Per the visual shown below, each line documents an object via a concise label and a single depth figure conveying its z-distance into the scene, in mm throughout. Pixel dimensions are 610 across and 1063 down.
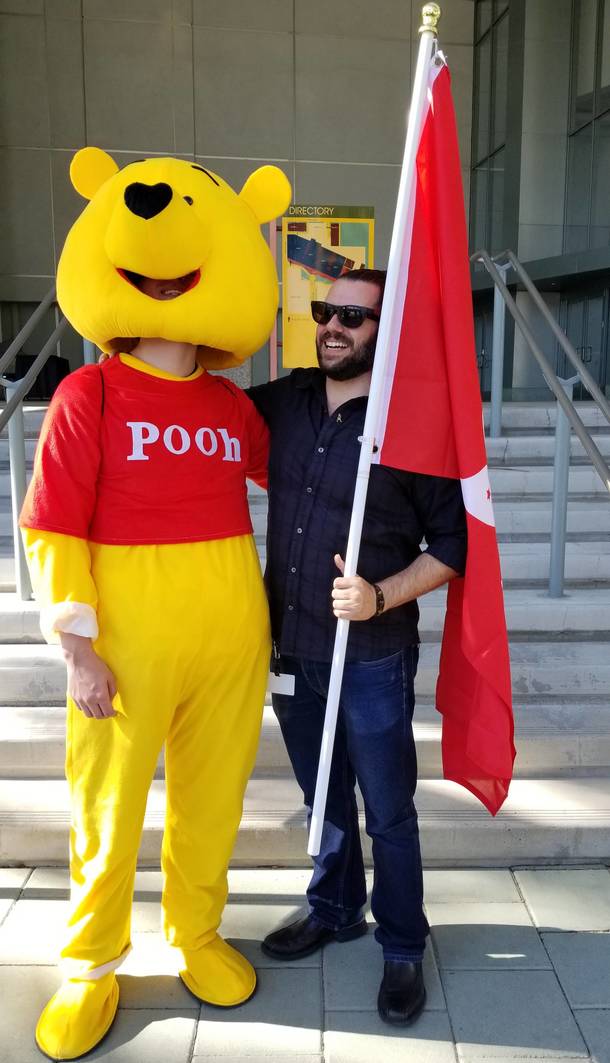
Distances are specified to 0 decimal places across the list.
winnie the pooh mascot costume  1810
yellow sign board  5035
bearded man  2047
